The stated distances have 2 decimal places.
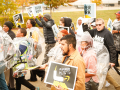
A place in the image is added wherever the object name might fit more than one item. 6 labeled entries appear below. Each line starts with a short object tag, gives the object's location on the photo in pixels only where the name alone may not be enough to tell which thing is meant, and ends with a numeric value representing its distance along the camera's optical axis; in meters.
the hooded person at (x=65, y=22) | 4.54
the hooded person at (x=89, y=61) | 3.05
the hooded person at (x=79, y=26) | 7.38
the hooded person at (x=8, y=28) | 5.50
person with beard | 2.42
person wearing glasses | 4.01
